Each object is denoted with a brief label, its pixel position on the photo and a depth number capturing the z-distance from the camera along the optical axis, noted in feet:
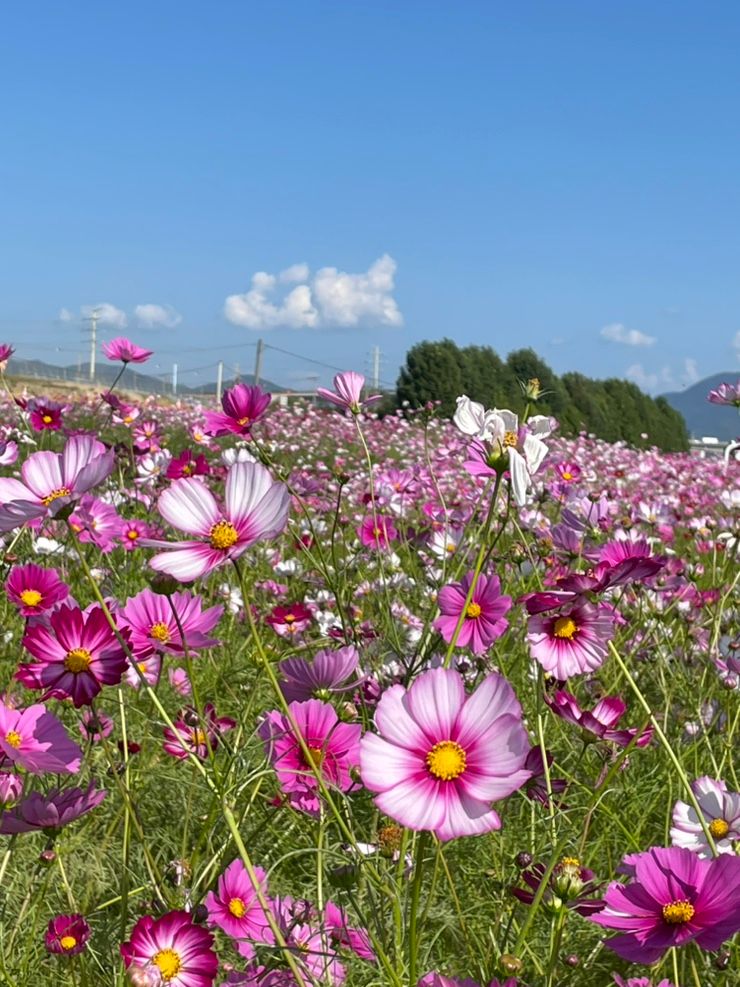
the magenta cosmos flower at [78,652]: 3.06
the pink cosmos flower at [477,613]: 3.64
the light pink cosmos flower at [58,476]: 2.80
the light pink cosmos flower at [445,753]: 2.03
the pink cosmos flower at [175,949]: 2.74
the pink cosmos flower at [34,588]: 4.05
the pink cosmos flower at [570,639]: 3.21
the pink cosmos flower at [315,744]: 3.27
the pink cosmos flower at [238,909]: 3.49
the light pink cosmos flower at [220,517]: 2.55
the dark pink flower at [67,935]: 3.31
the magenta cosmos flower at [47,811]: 3.11
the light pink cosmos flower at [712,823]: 3.48
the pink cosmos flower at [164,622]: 3.19
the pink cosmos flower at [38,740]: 2.77
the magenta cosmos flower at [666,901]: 2.47
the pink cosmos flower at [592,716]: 3.43
